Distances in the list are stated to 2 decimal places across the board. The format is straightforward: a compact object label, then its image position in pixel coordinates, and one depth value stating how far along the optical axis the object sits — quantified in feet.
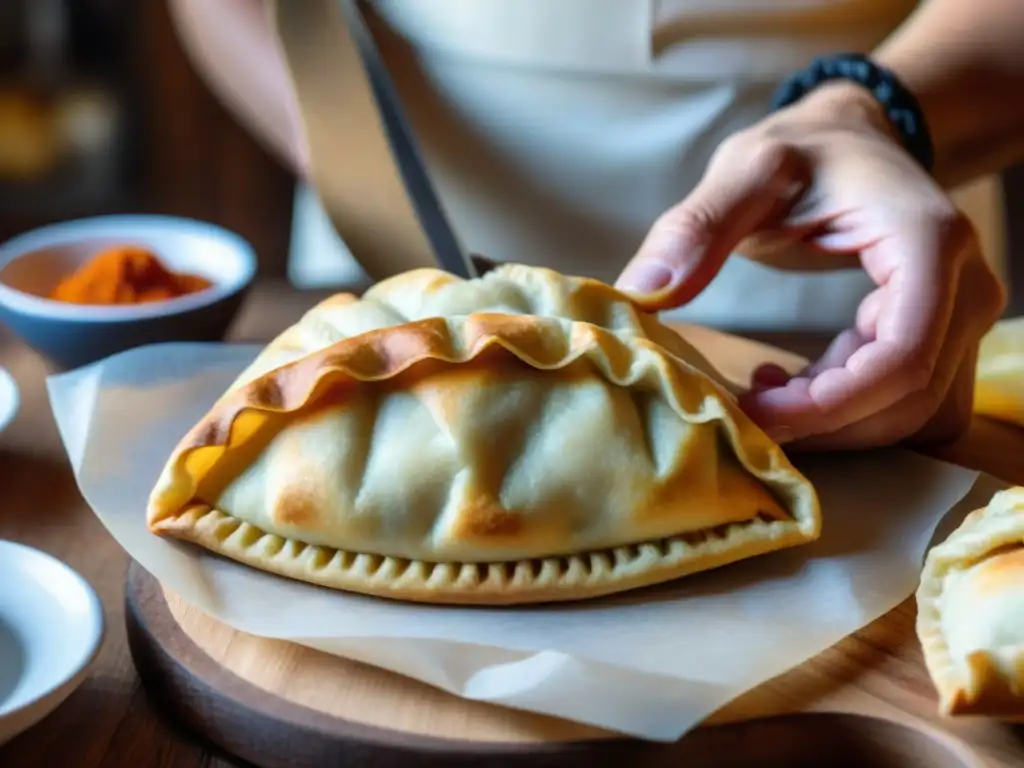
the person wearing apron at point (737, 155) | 2.84
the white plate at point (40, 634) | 1.83
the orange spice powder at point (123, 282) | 3.42
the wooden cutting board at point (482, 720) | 2.00
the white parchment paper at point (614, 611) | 2.05
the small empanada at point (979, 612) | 1.87
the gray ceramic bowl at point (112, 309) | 3.25
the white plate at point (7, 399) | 2.94
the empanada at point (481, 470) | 2.32
